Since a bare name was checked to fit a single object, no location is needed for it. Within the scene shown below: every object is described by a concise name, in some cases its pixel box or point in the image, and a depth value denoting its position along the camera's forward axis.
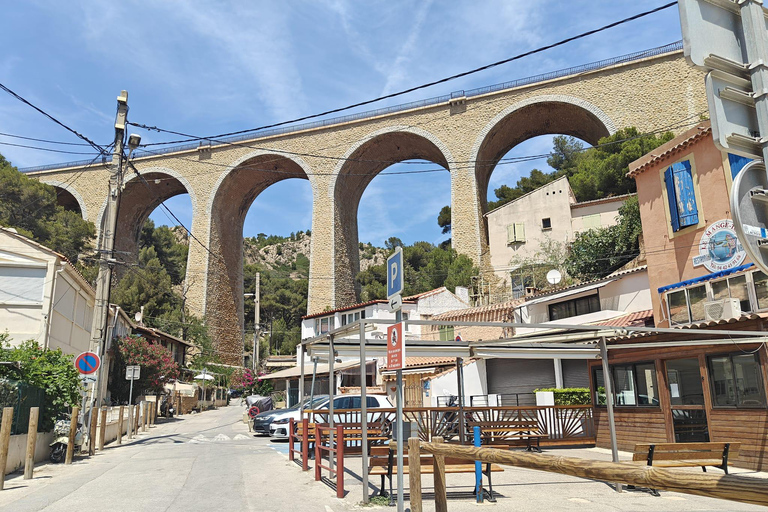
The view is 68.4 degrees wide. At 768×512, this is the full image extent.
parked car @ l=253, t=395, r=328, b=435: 18.31
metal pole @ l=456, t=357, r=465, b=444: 10.22
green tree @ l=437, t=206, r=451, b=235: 56.12
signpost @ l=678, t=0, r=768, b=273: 2.39
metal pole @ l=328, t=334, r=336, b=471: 9.04
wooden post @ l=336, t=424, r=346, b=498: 7.82
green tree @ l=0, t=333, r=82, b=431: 11.41
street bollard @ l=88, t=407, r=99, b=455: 13.25
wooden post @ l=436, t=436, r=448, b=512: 4.41
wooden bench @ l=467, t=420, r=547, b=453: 11.86
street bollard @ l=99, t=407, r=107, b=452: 14.47
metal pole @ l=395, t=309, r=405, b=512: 5.68
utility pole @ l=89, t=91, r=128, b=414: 14.91
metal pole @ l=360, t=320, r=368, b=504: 7.35
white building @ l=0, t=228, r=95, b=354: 16.94
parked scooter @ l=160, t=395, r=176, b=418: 28.81
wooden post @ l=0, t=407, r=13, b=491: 8.45
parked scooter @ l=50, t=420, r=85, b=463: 11.83
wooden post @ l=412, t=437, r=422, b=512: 4.68
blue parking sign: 6.32
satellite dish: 23.39
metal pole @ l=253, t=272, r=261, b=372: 40.65
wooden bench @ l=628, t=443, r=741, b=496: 7.31
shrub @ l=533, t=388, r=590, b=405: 16.38
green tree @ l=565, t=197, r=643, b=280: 24.31
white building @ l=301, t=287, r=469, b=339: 29.00
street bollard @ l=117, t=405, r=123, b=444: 16.52
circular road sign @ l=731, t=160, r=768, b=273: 2.24
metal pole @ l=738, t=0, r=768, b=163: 2.44
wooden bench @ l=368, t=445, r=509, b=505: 7.16
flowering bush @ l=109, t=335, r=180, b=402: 23.81
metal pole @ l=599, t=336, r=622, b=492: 8.31
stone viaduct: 35.69
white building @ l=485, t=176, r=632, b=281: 29.73
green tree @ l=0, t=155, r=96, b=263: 42.08
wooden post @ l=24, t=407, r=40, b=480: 9.50
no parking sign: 12.68
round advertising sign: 12.93
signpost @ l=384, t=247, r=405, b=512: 5.87
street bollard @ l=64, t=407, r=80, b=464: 11.61
